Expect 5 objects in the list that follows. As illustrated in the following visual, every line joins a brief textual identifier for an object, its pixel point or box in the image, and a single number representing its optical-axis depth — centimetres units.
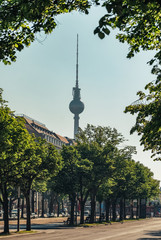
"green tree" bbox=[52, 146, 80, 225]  6103
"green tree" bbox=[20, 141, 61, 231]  4587
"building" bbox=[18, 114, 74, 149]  17312
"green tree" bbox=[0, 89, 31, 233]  3684
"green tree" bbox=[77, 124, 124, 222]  6512
